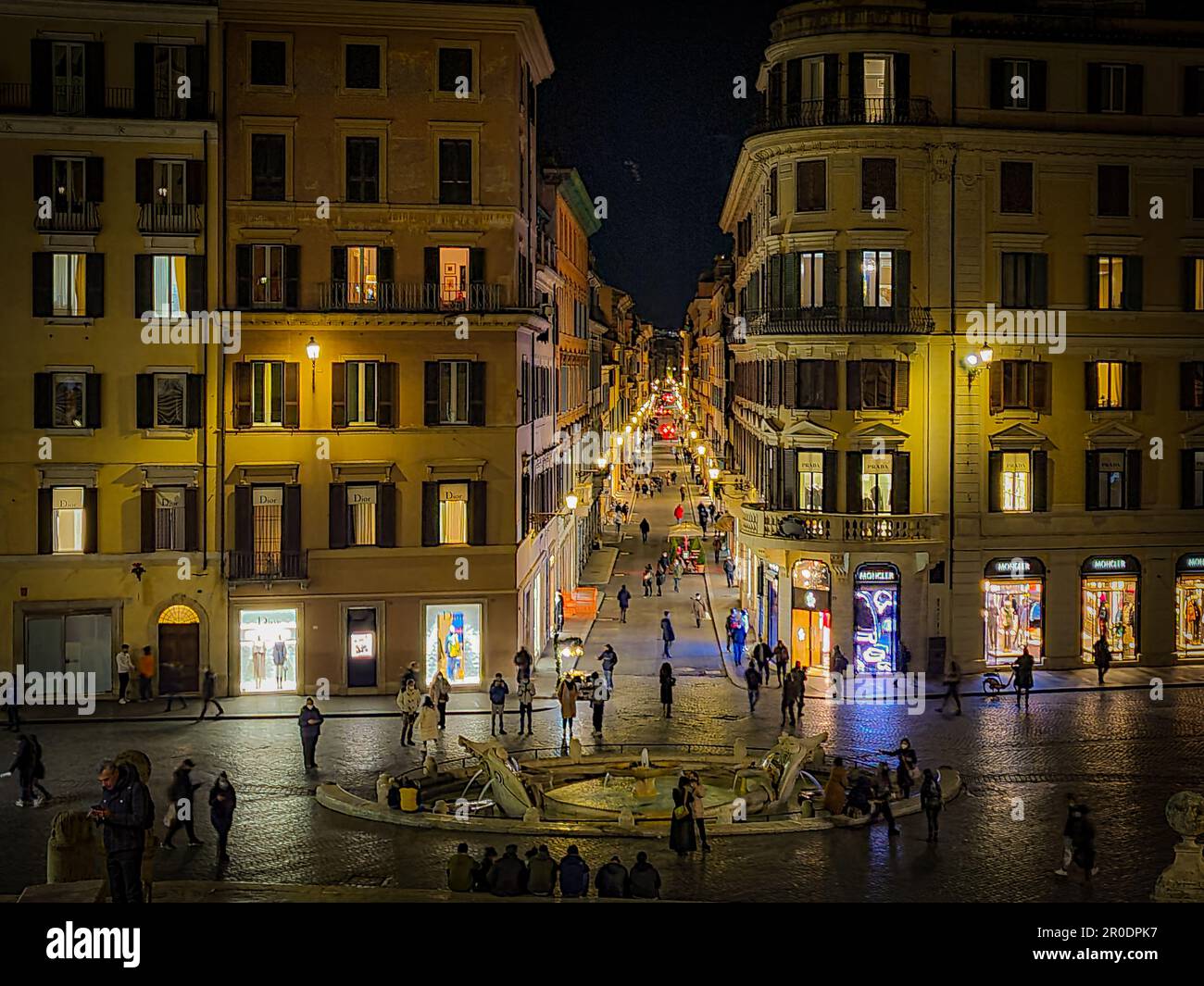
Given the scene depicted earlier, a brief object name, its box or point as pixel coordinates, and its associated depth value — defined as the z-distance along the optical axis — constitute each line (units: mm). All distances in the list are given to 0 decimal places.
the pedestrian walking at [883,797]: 29078
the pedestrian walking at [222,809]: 27047
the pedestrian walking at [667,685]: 40562
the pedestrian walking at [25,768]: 30859
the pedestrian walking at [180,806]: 27844
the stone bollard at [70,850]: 17906
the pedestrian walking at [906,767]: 31219
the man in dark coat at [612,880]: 22906
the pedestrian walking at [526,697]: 39062
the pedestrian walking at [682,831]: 27172
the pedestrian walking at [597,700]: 38156
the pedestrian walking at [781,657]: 42781
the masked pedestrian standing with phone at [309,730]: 33750
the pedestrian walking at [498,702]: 38281
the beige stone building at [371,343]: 43031
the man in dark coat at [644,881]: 22781
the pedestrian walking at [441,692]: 38156
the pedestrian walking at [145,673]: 42156
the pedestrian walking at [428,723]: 35438
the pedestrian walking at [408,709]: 37000
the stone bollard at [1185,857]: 20469
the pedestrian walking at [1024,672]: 41594
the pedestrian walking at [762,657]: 43469
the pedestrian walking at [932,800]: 28062
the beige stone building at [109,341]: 42031
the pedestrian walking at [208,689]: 40219
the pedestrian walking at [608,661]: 43250
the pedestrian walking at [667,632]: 49812
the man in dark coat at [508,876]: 23109
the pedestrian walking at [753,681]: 41375
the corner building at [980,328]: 46250
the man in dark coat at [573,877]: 23256
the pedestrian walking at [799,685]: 39562
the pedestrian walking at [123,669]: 41656
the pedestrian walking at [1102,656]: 44906
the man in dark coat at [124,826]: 16406
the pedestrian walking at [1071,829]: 25547
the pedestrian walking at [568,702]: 37094
